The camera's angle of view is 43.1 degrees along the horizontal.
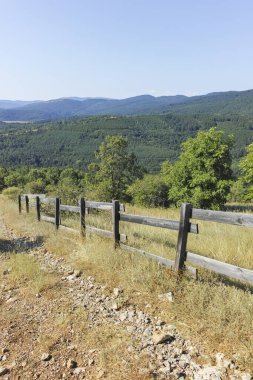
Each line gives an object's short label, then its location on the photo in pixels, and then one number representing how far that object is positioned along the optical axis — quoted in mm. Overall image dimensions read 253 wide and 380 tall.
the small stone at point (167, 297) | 5199
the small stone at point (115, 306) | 5377
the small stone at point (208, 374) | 3566
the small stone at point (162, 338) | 4311
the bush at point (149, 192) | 37875
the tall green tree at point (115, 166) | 35281
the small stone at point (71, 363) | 4023
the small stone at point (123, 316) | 5019
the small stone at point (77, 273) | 7027
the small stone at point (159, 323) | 4750
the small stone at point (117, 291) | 5792
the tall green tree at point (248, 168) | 26094
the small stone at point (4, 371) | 3988
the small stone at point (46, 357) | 4180
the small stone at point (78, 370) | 3912
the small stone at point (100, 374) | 3781
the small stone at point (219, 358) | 3764
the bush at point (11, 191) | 39344
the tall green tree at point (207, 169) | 26203
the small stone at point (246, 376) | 3466
